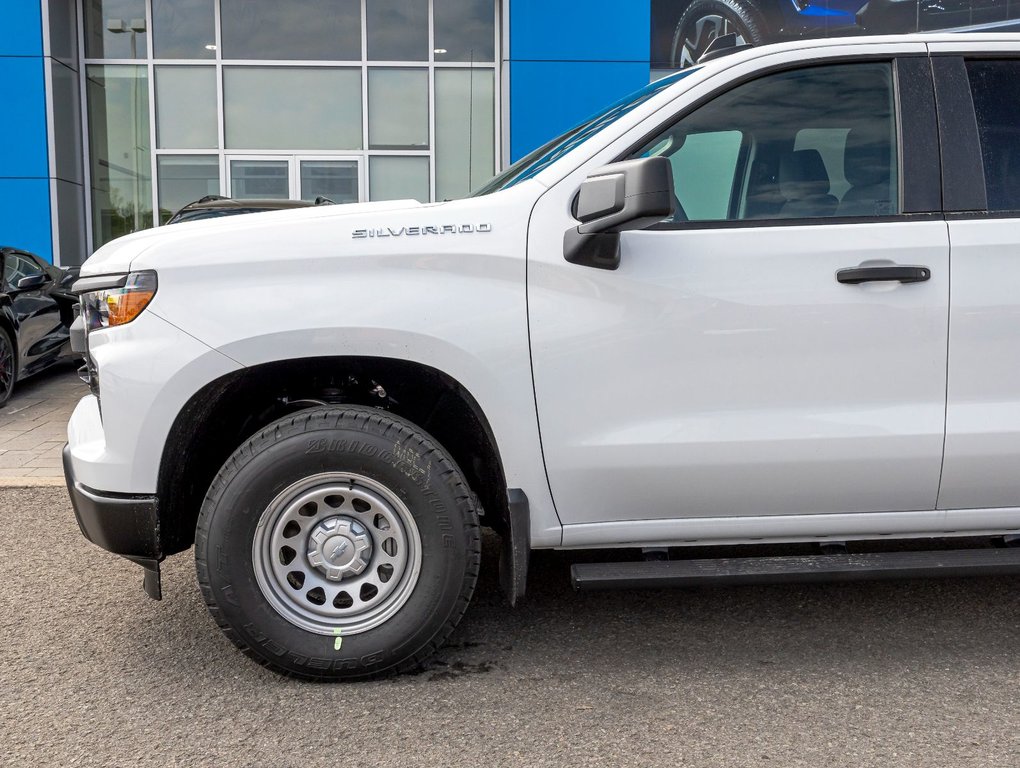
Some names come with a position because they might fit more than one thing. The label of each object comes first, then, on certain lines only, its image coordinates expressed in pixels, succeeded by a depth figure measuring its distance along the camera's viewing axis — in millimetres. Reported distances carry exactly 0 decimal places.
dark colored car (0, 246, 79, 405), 8508
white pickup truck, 2898
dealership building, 14742
